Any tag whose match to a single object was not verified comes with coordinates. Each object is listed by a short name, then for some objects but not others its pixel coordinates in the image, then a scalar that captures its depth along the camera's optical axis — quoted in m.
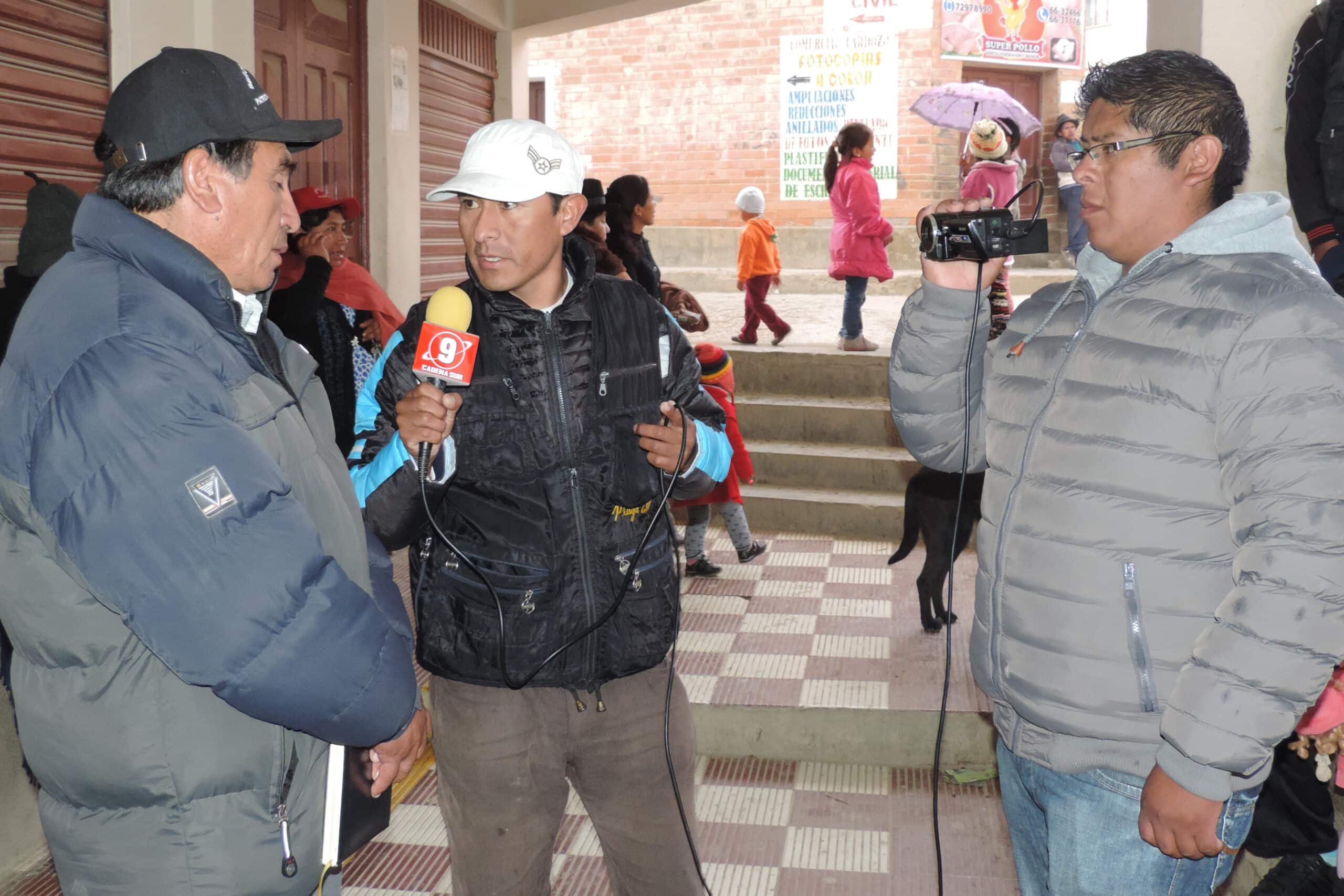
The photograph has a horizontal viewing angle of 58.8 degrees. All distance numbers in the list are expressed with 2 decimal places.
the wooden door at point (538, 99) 16.80
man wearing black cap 1.55
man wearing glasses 1.75
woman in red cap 5.07
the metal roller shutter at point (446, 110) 8.20
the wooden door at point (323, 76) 6.26
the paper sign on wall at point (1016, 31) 15.28
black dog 5.11
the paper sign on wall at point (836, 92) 15.15
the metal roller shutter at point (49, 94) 4.29
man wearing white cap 2.36
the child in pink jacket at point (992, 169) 8.81
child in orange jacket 9.66
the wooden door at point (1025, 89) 16.19
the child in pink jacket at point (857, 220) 9.34
